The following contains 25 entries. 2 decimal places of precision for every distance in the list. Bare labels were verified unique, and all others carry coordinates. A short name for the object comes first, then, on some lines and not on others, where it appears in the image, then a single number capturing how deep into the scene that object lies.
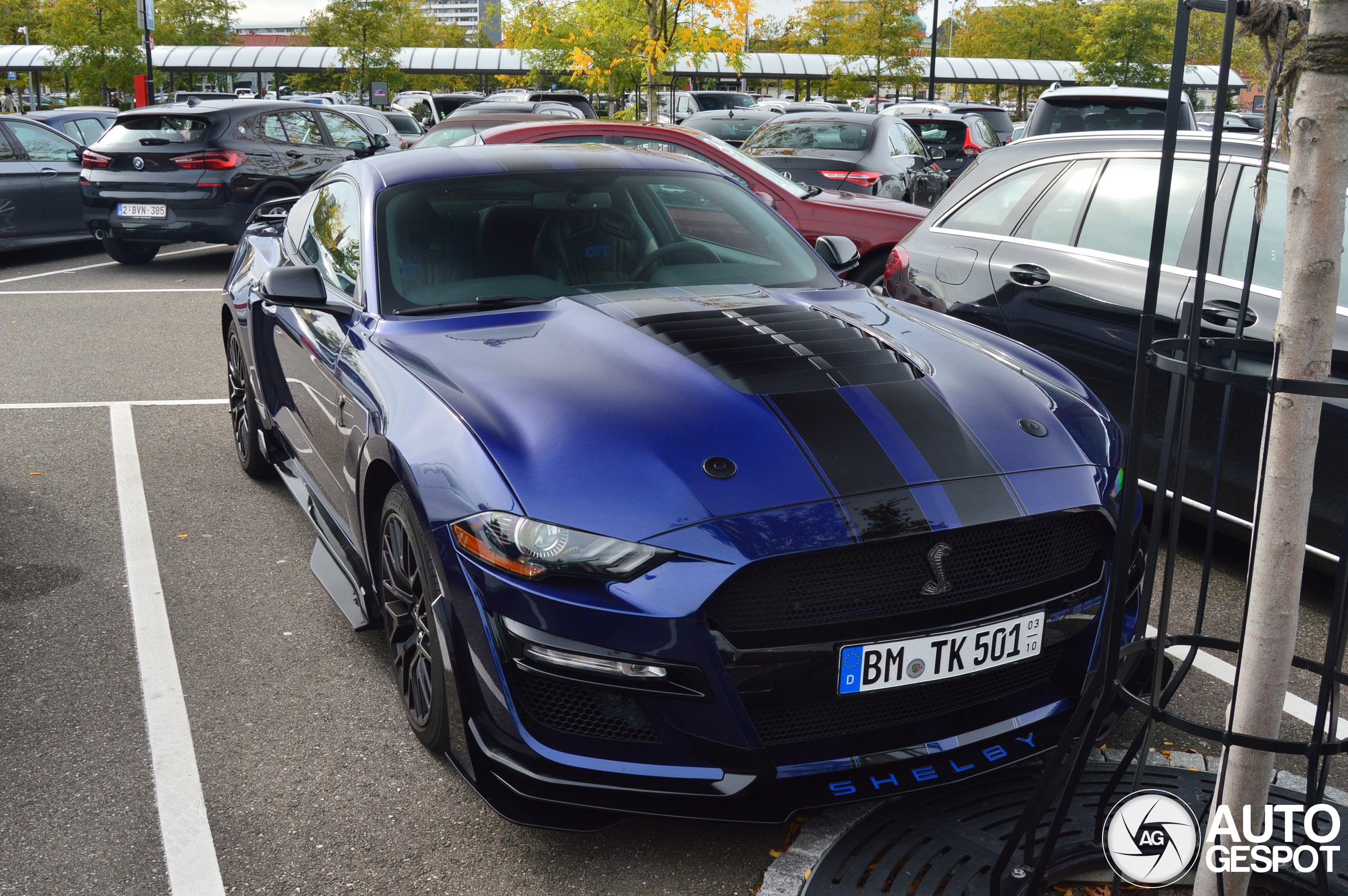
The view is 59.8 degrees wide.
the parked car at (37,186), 12.23
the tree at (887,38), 42.84
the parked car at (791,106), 24.58
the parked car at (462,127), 13.06
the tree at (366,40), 46.44
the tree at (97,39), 36.53
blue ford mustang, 2.48
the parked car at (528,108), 19.78
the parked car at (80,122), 14.84
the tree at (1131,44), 30.38
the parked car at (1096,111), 11.87
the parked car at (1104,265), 4.18
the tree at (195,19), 59.50
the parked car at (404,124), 21.53
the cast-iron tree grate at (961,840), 2.56
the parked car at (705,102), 29.66
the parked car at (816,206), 8.73
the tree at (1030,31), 59.38
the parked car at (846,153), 11.79
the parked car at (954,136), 18.70
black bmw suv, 11.55
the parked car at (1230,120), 15.99
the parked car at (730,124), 17.34
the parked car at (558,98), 23.30
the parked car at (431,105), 28.38
